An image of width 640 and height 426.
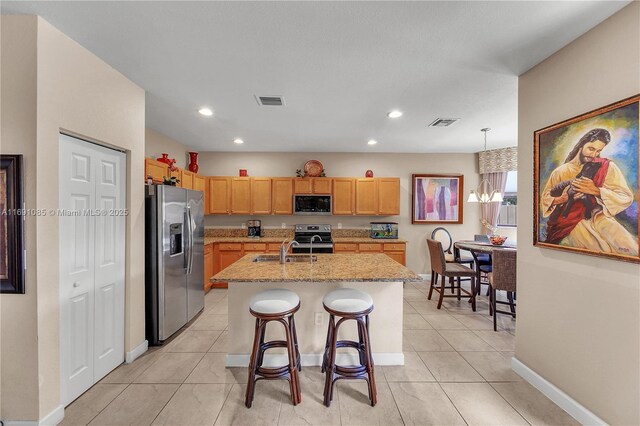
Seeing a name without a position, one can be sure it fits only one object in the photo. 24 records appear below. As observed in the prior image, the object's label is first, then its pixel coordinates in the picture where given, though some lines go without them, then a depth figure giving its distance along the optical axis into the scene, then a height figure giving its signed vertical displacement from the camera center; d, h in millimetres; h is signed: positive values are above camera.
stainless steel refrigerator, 2764 -530
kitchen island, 2441 -1008
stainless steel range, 4871 -501
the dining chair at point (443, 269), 3832 -849
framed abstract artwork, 5492 +247
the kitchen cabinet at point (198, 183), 4643 +519
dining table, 3746 -522
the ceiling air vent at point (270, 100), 2791 +1189
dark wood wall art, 1643 -110
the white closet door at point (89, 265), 1910 -423
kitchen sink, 2779 -501
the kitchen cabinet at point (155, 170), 3048 +509
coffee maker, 5305 -347
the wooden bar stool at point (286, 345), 1943 -971
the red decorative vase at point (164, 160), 3477 +675
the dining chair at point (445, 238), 5364 -551
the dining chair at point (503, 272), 3186 -733
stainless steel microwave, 5199 +143
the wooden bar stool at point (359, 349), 1961 -978
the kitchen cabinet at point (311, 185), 5184 +509
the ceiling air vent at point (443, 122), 3459 +1186
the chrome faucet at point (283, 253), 2590 -403
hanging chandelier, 4096 +226
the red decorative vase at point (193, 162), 4785 +893
